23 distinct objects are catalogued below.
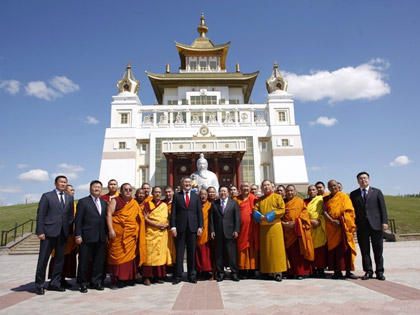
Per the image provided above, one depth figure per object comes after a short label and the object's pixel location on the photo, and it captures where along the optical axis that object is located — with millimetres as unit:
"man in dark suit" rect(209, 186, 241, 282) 5984
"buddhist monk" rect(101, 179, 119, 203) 5948
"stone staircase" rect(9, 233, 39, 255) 12255
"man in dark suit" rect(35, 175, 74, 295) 5387
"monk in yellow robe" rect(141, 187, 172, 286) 5820
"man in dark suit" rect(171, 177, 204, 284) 5922
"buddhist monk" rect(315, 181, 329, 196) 7057
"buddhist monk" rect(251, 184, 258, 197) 7580
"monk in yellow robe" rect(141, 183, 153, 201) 6973
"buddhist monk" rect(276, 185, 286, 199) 6765
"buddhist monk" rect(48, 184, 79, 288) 5925
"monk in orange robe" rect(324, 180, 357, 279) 5859
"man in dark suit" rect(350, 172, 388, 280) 5812
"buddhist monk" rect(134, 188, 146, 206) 6836
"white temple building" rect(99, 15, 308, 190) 24125
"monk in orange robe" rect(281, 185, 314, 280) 5938
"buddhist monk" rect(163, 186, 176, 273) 6238
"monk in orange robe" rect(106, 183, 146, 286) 5540
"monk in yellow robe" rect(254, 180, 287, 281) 5816
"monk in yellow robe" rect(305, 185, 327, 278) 6117
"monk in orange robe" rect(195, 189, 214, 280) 6051
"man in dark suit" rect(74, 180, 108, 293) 5418
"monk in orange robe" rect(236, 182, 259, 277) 6047
